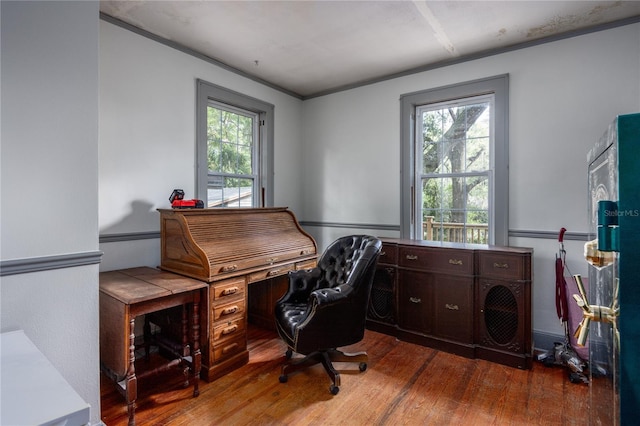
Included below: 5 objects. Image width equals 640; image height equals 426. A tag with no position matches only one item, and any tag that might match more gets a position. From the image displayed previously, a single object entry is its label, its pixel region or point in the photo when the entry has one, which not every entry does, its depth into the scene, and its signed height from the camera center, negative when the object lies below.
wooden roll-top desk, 2.49 -0.40
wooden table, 2.00 -0.65
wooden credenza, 2.71 -0.78
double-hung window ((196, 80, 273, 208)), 3.34 +0.72
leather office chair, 2.38 -0.76
